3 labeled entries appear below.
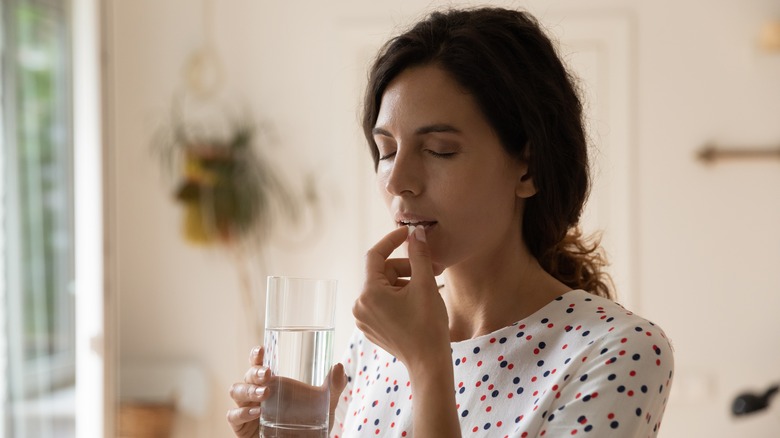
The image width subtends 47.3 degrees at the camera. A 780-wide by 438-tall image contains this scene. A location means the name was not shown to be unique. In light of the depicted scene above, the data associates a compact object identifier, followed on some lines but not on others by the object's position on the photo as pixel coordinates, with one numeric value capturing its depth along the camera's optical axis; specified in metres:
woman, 1.07
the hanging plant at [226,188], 4.02
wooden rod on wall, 3.82
